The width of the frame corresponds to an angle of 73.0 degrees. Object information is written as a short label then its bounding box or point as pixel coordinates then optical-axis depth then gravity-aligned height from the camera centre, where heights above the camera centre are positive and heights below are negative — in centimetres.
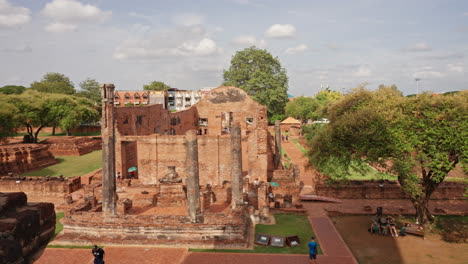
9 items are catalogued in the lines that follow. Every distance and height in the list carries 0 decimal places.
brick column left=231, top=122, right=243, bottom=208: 1656 -207
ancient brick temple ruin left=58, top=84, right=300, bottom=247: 1440 -361
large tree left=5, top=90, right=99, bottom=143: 4057 +308
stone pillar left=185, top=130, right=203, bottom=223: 1458 -226
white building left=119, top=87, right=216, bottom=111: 8475 +896
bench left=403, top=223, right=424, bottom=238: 1488 -493
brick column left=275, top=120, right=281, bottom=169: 2822 -155
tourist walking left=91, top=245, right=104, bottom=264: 1155 -454
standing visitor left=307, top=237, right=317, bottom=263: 1230 -483
